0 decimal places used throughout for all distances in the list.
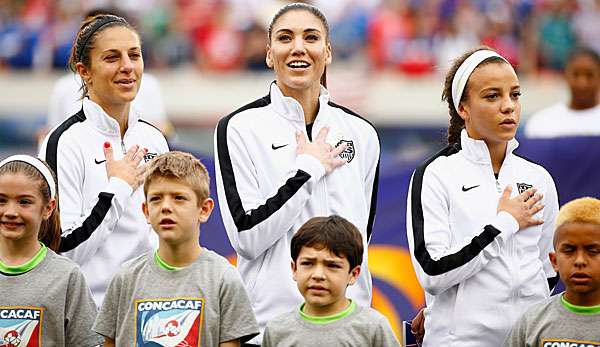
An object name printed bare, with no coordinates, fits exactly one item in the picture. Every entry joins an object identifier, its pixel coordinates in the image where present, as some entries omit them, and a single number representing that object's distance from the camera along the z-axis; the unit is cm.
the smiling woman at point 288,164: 1112
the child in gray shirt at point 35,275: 1080
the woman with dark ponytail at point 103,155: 1137
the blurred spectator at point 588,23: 2981
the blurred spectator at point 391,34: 3075
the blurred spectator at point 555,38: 2998
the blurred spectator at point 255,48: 3042
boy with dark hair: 1028
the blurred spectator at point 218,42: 3122
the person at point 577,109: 1925
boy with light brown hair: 1043
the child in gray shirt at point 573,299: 1052
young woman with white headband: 1098
